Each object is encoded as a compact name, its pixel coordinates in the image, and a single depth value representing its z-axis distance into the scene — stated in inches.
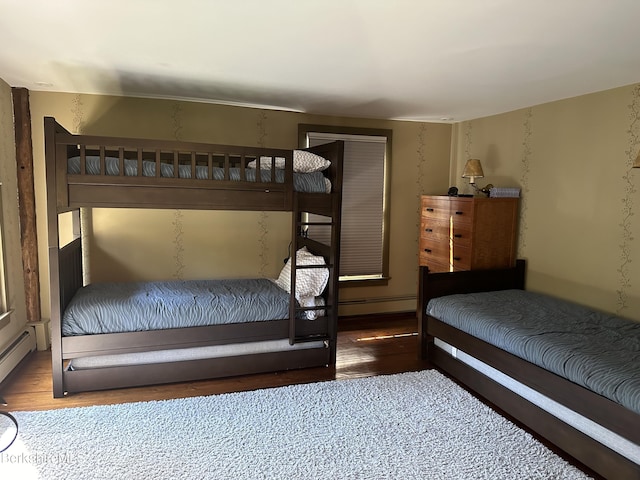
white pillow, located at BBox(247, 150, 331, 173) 131.8
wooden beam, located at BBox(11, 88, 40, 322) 145.0
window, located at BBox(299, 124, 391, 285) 186.7
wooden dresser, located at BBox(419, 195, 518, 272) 155.9
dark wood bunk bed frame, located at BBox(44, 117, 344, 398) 113.9
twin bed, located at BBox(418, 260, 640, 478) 86.0
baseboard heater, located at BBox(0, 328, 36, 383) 126.3
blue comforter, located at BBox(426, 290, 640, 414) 88.7
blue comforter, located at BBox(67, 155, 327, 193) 115.2
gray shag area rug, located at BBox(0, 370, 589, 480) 88.0
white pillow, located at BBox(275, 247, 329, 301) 135.4
